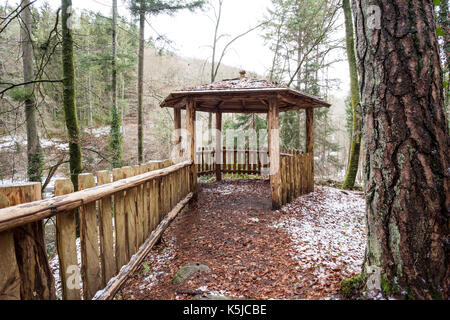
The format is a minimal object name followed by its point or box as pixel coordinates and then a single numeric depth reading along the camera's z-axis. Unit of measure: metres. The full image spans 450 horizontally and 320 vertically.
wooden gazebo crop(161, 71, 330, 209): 5.62
